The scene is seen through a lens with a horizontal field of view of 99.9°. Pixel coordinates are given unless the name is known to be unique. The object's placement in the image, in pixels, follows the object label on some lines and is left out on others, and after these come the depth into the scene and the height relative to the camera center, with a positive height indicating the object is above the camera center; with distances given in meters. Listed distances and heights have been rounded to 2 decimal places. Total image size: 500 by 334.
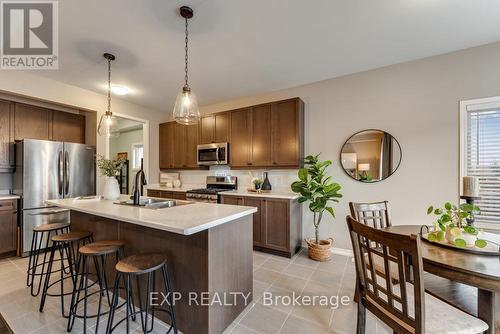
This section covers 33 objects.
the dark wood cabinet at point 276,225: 3.11 -0.91
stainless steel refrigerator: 3.08 -0.20
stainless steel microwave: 4.05 +0.23
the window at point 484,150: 2.37 +0.19
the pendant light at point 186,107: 2.06 +0.58
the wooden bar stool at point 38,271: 2.17 -1.24
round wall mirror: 2.92 +0.15
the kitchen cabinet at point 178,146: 4.56 +0.44
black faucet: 2.19 -0.21
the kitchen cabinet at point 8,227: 2.97 -0.90
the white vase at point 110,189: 2.61 -0.30
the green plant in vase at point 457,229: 1.39 -0.43
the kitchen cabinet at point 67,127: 3.81 +0.71
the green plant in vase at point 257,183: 3.80 -0.32
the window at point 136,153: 6.30 +0.37
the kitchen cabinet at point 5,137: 3.18 +0.42
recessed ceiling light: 3.60 +1.33
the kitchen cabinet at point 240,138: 3.83 +0.50
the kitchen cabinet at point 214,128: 4.11 +0.76
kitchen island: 1.54 -0.71
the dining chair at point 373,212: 1.99 -0.46
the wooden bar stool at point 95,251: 1.67 -0.70
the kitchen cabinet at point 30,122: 3.37 +0.72
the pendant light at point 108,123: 2.62 +0.52
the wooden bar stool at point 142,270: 1.43 -0.71
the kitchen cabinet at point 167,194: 4.25 -0.60
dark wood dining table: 1.06 -0.55
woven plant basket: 2.99 -1.23
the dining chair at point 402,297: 0.98 -0.74
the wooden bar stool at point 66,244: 1.91 -0.83
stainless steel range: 3.74 -0.47
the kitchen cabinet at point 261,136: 3.61 +0.52
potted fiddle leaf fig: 2.93 -0.38
